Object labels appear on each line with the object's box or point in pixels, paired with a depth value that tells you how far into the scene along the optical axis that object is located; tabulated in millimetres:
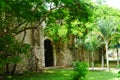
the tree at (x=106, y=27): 11026
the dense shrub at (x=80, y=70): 7618
